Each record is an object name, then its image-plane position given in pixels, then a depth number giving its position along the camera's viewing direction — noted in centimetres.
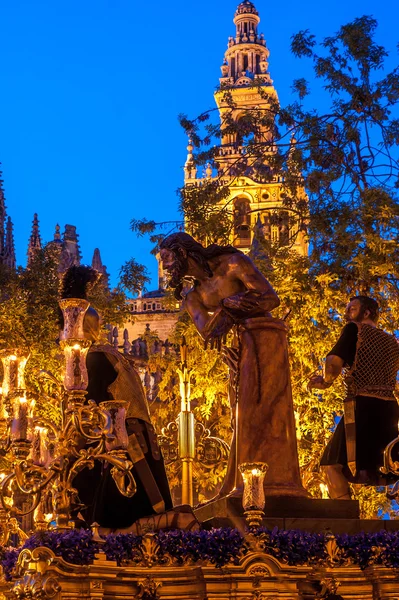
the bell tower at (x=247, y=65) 6272
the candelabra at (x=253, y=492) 953
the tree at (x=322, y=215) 1995
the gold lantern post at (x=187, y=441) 1920
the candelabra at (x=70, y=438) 985
